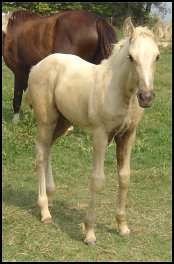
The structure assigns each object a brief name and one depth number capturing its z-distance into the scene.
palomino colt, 3.16
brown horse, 6.80
